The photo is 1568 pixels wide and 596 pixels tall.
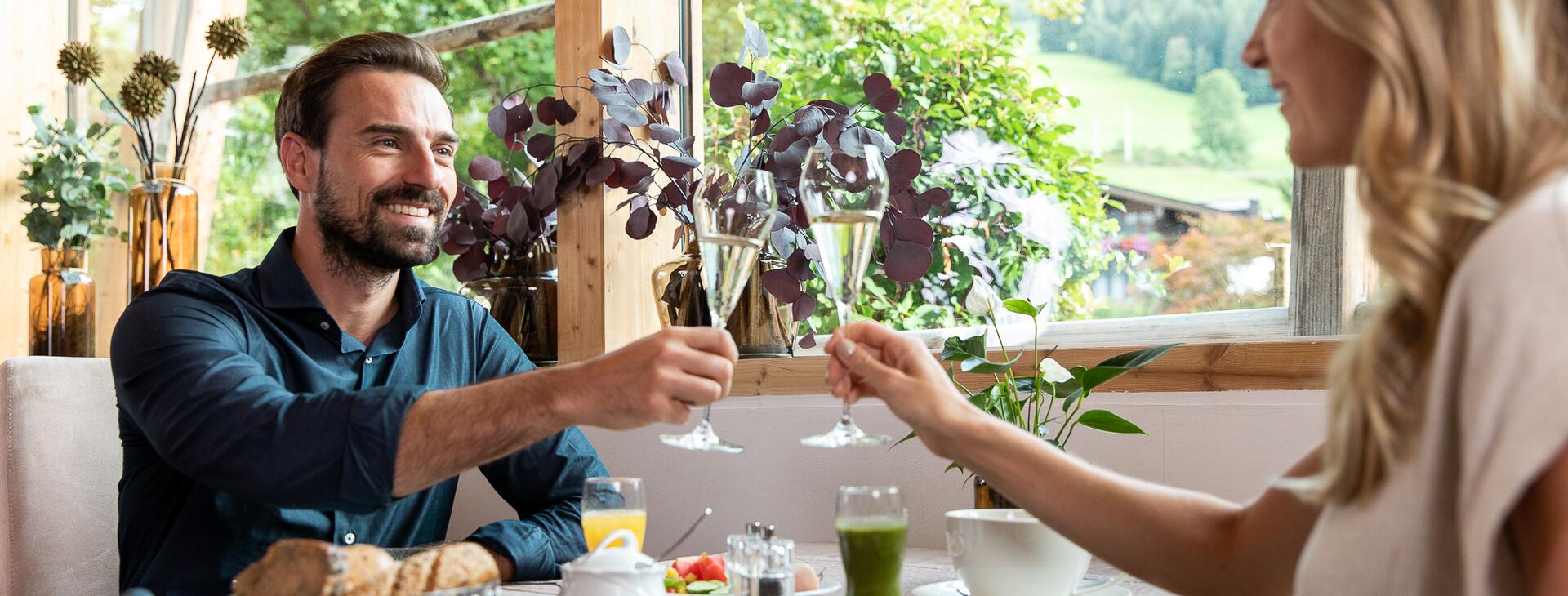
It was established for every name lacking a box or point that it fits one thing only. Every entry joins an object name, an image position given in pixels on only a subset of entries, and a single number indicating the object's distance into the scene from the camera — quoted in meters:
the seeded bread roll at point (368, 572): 0.85
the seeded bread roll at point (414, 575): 0.86
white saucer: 1.36
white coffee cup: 1.28
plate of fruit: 1.33
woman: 0.70
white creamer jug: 1.11
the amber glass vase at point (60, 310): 2.67
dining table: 1.47
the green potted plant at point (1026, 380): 1.44
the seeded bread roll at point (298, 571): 0.84
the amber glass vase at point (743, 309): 2.20
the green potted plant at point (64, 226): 2.68
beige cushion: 2.04
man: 1.40
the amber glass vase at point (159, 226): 2.72
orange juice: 1.37
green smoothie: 1.26
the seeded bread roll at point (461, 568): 0.88
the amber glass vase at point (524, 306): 2.54
